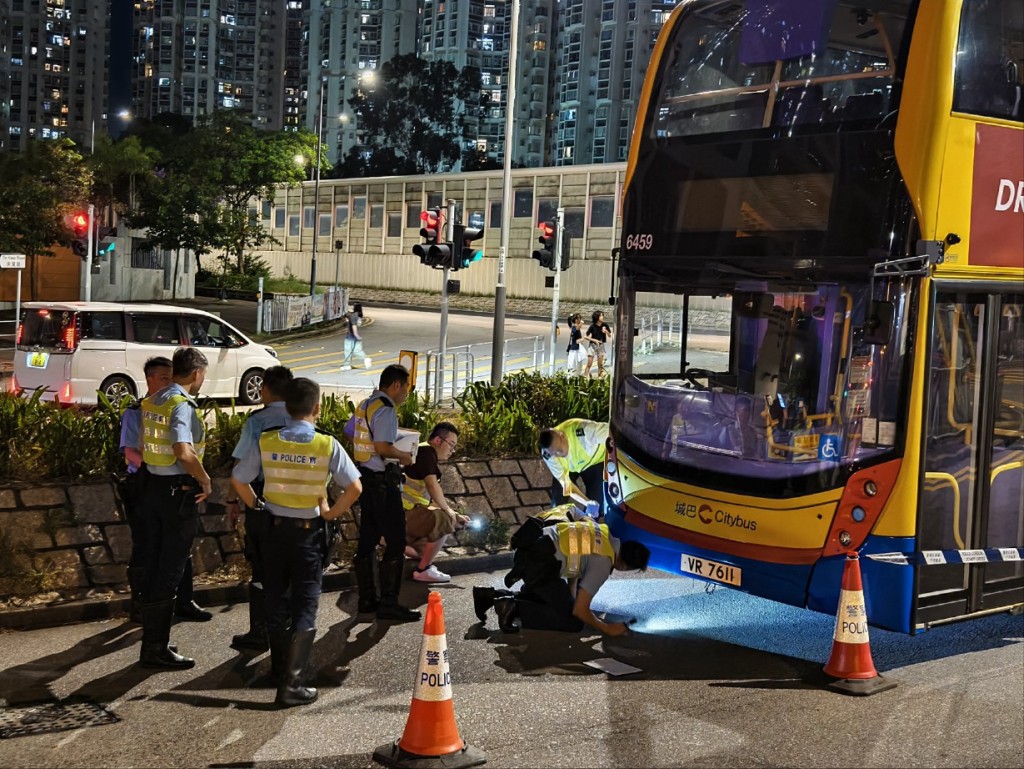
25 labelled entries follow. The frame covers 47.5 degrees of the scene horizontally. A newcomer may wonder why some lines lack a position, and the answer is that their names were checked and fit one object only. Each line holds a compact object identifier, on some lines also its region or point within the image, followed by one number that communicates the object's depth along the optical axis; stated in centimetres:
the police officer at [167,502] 714
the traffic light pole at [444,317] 2025
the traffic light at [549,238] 2569
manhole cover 604
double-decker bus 736
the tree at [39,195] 4053
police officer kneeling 815
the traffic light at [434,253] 2036
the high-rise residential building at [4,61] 16245
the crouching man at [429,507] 905
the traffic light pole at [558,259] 2639
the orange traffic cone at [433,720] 566
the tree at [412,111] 11262
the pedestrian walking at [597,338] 2703
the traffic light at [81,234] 2830
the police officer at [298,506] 646
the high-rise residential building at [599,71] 14688
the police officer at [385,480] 839
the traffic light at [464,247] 2080
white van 1816
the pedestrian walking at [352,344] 2827
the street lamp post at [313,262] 5237
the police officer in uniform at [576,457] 913
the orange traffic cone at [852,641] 720
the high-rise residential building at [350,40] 18650
